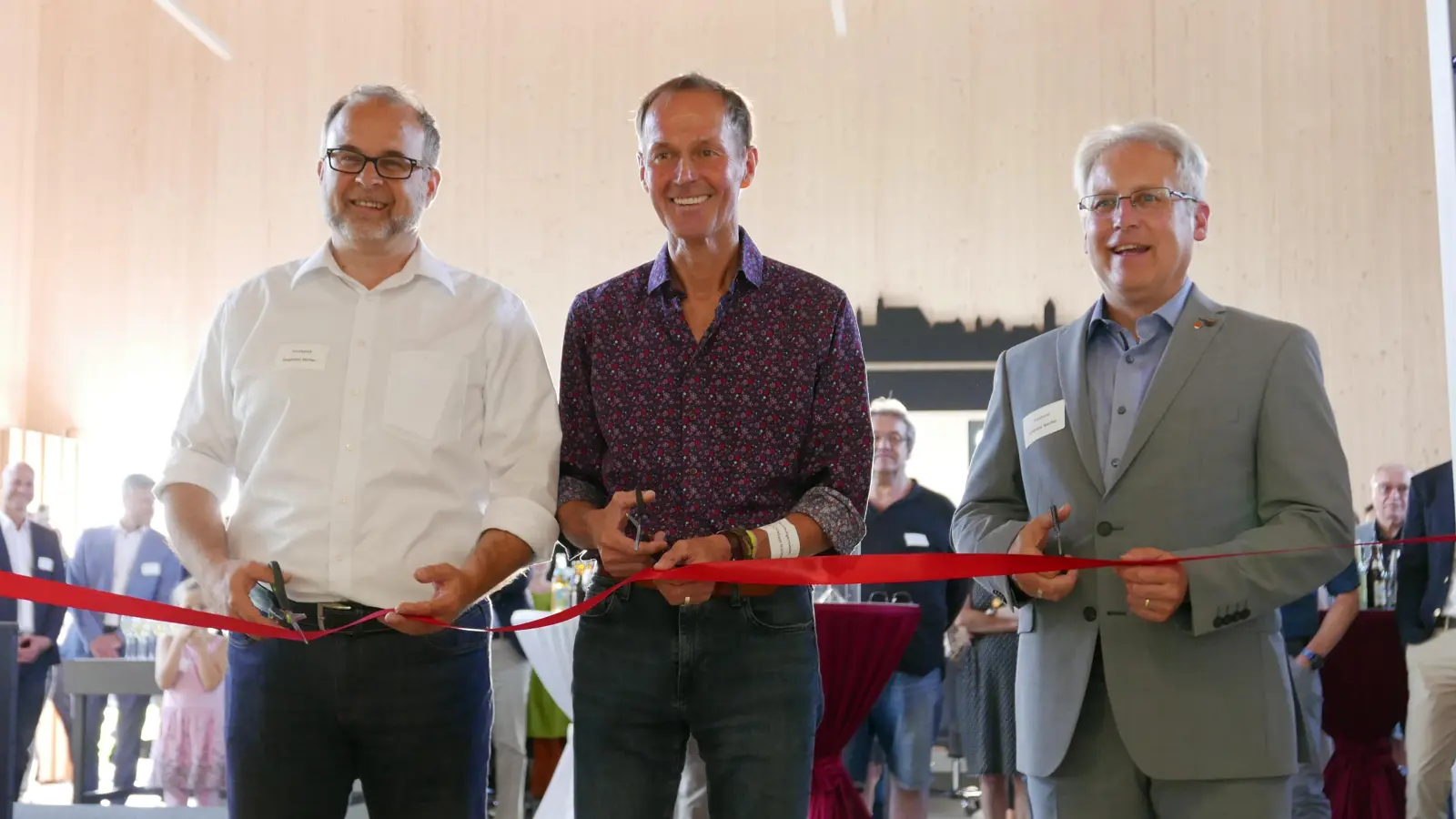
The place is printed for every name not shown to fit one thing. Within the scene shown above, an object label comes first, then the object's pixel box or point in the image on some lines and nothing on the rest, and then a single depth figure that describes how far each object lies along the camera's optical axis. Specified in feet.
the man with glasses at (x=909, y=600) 17.02
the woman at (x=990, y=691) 17.35
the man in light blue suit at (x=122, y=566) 26.18
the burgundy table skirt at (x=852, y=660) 13.70
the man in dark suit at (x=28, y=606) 22.76
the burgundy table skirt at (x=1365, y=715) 16.71
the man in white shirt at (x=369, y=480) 6.46
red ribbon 6.18
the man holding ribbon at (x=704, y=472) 6.34
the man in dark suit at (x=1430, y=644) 15.67
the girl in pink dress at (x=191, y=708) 19.38
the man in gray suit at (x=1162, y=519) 6.21
